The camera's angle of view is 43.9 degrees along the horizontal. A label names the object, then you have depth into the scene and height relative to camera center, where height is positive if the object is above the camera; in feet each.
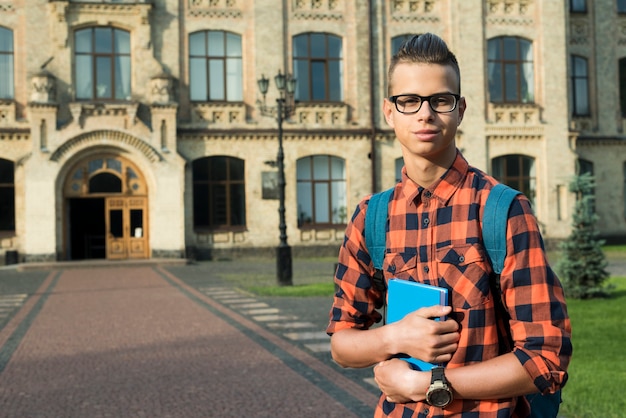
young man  6.57 -0.59
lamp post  59.72 -0.07
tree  46.52 -2.75
